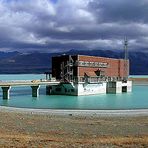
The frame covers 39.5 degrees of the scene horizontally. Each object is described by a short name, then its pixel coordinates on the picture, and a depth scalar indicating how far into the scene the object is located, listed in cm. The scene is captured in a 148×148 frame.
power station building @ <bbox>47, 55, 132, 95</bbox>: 7001
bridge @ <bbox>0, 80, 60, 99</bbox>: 5762
